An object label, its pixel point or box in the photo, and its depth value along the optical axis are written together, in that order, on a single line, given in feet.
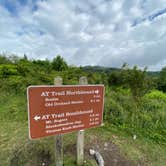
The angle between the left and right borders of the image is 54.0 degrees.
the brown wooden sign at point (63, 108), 5.75
